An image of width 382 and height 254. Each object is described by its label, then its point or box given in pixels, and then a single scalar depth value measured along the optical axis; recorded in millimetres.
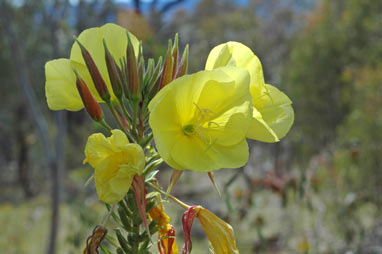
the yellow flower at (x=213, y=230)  351
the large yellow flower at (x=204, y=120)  319
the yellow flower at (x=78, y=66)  363
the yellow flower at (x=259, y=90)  355
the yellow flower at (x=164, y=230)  377
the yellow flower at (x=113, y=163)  314
